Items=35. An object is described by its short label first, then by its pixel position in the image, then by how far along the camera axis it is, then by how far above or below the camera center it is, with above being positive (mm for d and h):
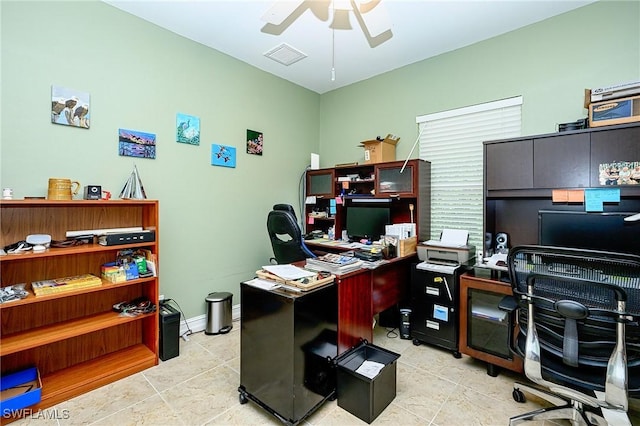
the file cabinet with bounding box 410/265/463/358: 2480 -851
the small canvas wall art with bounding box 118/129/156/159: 2475 +596
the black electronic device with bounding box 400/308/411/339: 2803 -1086
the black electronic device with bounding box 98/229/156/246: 2141 -192
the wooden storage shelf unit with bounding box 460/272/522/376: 2164 -957
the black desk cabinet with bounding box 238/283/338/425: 1618 -813
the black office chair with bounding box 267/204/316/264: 2547 -250
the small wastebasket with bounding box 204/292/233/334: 2902 -1016
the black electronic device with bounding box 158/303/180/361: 2410 -1011
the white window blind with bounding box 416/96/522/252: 2818 +614
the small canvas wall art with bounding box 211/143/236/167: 3102 +611
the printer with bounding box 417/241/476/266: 2578 -389
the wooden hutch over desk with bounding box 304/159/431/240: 3062 +242
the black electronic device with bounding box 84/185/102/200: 2152 +148
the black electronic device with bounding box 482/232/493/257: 2539 -289
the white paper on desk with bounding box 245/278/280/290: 1744 -442
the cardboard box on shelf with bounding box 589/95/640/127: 1889 +661
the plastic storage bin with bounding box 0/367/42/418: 1703 -1096
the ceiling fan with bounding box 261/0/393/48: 1967 +1532
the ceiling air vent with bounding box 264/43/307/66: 3047 +1703
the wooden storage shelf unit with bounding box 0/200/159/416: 1955 -736
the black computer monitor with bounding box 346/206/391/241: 3244 -112
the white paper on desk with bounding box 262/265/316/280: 1778 -386
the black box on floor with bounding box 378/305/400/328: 3067 -1133
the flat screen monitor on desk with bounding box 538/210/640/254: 1881 -133
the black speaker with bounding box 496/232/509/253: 2584 -276
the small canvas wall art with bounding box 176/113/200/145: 2824 +815
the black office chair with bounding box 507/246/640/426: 1312 -565
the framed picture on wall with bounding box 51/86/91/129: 2154 +793
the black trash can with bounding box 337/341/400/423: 1721 -1070
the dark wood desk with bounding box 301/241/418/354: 1959 -671
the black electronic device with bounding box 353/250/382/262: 2525 -389
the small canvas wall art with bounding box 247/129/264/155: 3420 +831
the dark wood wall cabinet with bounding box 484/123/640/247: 1932 +297
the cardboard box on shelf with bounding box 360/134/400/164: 3318 +717
